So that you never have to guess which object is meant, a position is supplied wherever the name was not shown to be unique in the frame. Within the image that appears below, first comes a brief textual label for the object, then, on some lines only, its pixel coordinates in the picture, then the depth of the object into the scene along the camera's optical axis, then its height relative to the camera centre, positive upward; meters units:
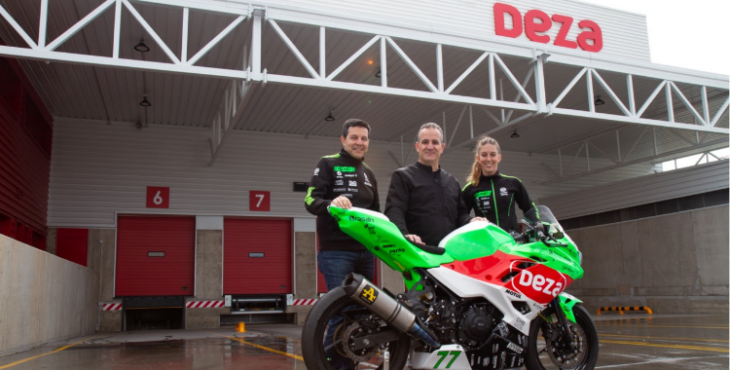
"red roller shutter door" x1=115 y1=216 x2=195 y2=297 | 16.39 +0.58
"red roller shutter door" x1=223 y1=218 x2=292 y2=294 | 17.52 +0.53
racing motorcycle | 3.13 -0.23
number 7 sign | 17.74 +2.30
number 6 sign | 16.64 +2.34
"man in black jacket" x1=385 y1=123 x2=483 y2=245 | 4.04 +0.54
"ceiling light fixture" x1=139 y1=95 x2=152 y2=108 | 14.28 +4.40
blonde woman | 4.89 +0.65
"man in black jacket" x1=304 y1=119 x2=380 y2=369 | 3.64 +0.50
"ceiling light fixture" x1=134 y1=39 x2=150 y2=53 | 11.56 +4.73
